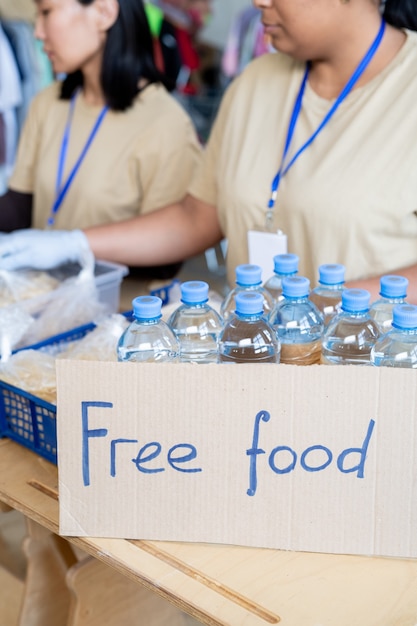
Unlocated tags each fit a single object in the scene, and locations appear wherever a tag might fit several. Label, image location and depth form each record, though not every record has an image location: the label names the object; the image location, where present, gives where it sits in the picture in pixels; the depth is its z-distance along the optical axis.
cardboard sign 1.41
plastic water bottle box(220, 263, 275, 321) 1.56
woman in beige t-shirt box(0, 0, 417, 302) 1.80
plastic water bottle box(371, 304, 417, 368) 1.42
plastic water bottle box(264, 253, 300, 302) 1.63
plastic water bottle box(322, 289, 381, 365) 1.50
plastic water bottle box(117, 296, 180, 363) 1.48
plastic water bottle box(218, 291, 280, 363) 1.49
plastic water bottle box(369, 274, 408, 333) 1.51
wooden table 1.37
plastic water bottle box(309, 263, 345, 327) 1.57
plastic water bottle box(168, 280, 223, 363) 1.57
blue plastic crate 1.62
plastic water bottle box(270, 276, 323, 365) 1.53
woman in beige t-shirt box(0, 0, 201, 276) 2.33
